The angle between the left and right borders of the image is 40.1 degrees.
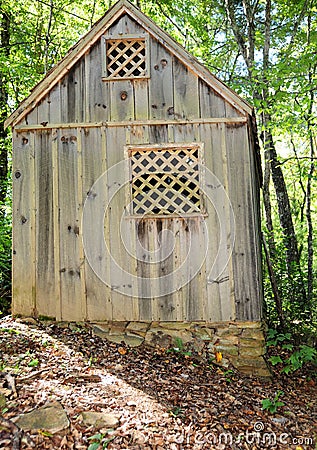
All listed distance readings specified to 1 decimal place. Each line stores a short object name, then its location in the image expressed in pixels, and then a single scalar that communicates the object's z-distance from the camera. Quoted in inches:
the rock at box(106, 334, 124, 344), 221.1
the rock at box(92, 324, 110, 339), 223.4
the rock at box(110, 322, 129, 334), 224.6
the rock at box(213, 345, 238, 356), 218.8
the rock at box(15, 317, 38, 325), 227.8
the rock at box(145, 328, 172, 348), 221.1
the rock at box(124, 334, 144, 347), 220.5
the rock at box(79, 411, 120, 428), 138.3
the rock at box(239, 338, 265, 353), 217.3
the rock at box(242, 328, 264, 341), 217.6
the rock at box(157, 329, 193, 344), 221.5
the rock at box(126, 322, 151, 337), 223.3
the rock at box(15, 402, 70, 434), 133.3
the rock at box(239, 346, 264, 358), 216.9
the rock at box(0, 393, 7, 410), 142.4
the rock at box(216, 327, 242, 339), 220.2
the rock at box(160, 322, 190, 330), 222.4
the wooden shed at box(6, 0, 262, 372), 222.5
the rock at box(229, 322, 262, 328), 218.2
